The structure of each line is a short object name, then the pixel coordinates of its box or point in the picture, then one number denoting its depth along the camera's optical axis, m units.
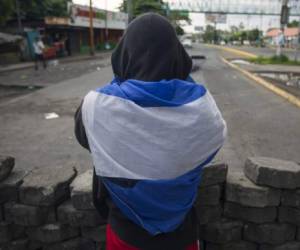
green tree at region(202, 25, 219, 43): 108.62
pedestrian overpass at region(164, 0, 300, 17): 61.54
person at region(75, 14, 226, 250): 1.66
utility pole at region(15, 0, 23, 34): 26.73
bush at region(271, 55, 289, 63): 25.34
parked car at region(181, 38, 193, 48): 56.04
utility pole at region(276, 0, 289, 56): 23.06
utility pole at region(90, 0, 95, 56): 35.42
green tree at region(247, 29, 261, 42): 104.00
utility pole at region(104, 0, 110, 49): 47.85
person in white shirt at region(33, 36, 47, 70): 20.53
